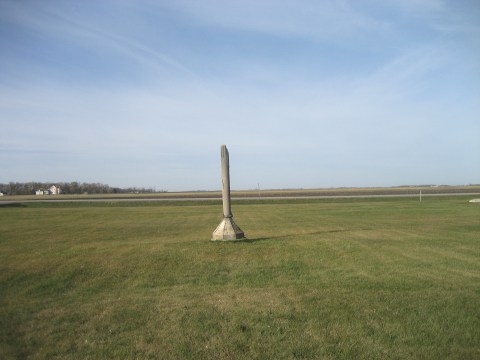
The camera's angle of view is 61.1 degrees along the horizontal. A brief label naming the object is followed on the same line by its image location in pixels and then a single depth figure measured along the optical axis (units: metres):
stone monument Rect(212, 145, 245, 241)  15.16
